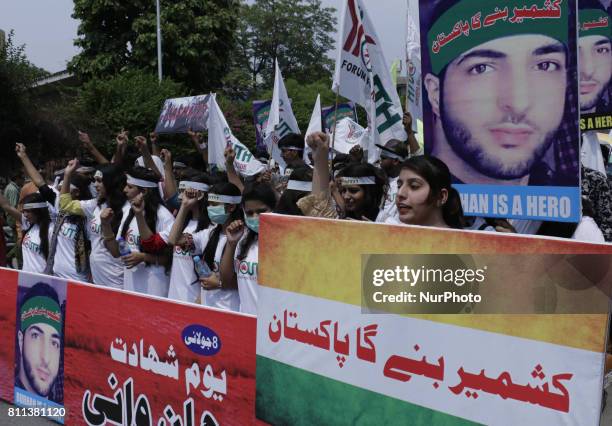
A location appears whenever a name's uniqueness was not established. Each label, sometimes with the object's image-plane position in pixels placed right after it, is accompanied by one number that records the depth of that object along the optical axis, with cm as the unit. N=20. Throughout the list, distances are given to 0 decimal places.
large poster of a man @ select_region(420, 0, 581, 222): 343
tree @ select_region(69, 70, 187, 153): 2241
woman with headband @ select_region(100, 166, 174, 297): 545
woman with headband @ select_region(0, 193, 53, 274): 629
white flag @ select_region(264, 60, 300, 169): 959
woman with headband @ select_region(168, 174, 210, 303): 515
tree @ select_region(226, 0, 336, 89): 5394
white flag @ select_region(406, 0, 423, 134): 829
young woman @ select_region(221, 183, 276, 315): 445
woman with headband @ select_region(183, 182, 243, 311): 480
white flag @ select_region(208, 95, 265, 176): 793
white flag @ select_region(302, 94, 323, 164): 986
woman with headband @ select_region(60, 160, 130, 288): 579
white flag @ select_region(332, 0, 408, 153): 638
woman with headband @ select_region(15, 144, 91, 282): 604
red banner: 376
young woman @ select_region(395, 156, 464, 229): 335
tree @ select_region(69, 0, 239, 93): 3203
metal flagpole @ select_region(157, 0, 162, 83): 2942
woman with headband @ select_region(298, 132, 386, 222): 484
